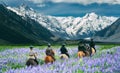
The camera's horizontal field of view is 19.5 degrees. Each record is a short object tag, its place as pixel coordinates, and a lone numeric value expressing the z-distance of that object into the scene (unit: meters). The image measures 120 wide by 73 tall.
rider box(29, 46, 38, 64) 25.05
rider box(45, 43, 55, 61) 28.02
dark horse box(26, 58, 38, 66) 24.37
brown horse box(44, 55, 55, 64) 26.74
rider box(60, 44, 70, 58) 31.10
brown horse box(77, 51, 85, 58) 30.51
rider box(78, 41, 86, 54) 31.53
